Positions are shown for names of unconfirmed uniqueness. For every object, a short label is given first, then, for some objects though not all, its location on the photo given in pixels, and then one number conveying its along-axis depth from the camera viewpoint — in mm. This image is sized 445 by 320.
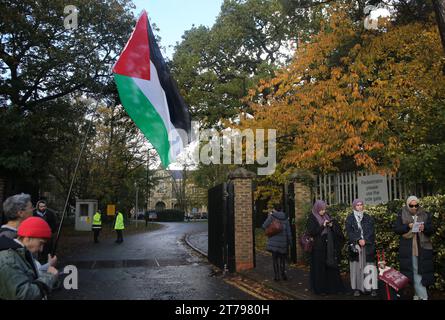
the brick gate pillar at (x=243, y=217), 12031
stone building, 76938
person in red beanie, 3252
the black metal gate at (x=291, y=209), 13102
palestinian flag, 7416
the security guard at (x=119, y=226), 22731
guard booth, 35125
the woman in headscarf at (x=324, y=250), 8320
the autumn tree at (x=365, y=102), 11289
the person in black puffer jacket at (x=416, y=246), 7039
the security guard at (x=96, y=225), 23562
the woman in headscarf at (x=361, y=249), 7938
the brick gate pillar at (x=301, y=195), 13034
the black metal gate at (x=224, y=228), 11938
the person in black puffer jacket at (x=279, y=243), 9977
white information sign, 11047
